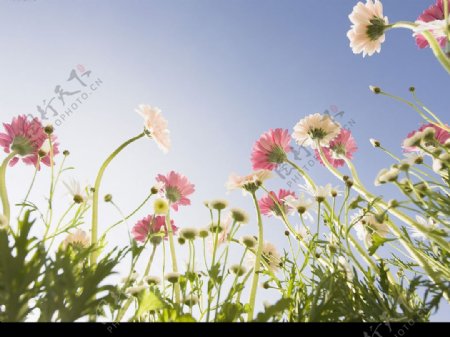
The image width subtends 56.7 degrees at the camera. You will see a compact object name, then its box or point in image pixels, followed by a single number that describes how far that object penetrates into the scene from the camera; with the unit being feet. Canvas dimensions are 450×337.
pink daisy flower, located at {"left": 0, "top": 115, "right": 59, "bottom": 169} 4.21
